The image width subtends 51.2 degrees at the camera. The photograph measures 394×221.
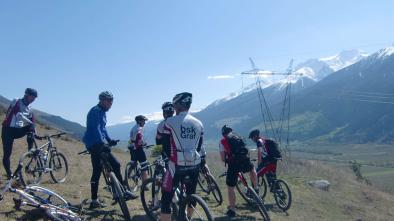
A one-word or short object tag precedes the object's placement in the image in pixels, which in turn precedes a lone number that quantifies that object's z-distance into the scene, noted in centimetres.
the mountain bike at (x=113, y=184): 973
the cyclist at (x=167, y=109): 1073
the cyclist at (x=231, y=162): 1219
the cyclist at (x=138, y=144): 1381
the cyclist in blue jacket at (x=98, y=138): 995
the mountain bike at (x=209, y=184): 1329
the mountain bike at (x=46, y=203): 855
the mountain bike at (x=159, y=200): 829
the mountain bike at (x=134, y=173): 1417
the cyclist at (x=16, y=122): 1229
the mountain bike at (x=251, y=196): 1123
